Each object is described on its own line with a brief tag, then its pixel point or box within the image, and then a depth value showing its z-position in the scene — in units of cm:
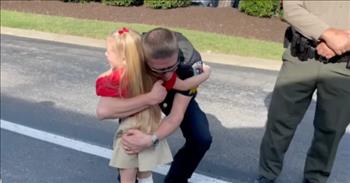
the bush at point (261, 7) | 1408
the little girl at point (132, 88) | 299
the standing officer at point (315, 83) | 350
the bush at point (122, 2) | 1681
